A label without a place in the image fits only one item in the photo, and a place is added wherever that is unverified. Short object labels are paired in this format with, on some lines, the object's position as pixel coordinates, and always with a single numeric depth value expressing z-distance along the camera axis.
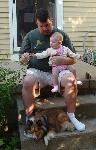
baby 1.90
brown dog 1.76
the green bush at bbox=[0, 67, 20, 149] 2.05
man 1.84
